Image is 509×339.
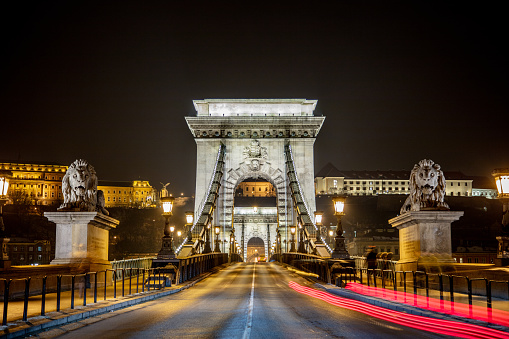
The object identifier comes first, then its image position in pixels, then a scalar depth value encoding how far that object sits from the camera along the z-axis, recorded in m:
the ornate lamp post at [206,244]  44.97
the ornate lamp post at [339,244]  22.64
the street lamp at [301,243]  45.89
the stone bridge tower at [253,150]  67.69
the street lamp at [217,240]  54.48
